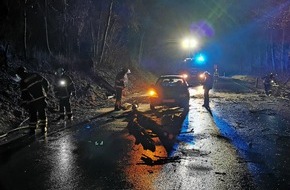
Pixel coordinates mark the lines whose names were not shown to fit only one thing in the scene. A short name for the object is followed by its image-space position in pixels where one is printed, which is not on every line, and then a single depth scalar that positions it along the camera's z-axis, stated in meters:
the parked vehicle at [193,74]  23.67
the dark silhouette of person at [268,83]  16.79
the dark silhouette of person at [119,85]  11.15
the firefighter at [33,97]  7.28
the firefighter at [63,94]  9.16
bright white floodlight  31.05
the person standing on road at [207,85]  11.98
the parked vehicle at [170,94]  10.50
